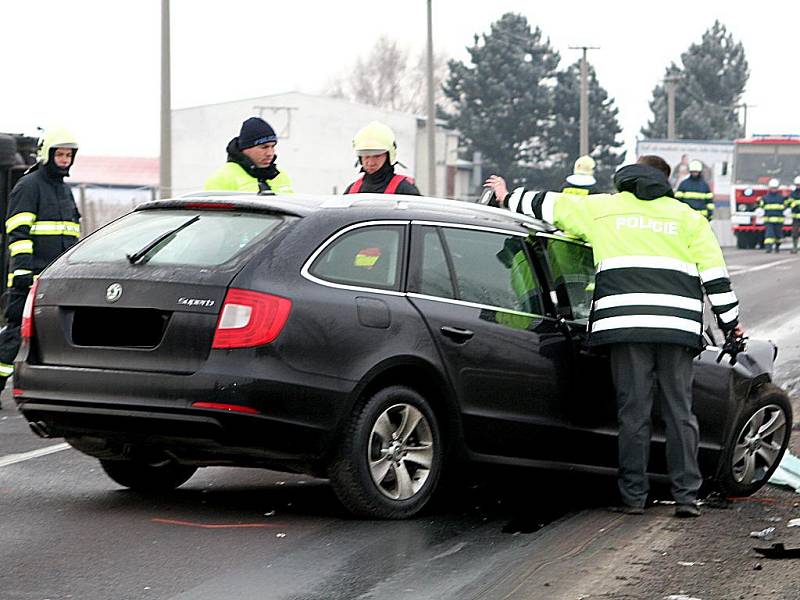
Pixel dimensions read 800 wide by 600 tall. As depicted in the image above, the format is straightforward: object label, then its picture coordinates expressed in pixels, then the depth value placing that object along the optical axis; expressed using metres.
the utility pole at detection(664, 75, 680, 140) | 78.44
